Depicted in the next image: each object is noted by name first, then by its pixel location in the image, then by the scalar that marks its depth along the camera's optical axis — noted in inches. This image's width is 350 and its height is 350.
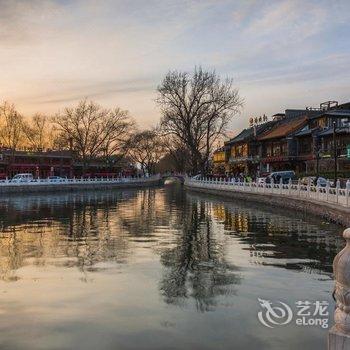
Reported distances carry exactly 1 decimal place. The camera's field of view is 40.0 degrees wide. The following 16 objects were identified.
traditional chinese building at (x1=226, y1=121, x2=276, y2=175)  3049.0
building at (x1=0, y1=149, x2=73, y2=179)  3417.8
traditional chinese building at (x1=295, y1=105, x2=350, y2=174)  2103.8
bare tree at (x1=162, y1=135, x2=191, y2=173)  3815.9
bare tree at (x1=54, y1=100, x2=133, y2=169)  3582.7
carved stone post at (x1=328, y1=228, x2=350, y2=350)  176.1
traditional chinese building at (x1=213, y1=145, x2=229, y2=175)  3781.0
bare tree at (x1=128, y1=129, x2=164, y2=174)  4379.9
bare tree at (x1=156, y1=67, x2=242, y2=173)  2704.2
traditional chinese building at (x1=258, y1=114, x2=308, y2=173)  2568.9
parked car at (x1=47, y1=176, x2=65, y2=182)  2794.0
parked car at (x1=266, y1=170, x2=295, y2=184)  2003.6
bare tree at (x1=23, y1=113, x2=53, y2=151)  4121.6
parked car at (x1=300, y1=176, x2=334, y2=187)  1512.1
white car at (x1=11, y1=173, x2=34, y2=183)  2587.6
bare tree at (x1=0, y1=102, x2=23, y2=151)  3584.6
